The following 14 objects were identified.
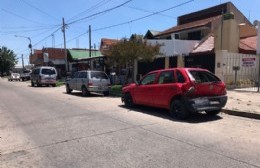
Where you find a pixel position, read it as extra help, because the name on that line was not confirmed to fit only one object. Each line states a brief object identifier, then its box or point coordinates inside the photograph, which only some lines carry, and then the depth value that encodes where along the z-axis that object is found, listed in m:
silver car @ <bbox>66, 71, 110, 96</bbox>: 11.98
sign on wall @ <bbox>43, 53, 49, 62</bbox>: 38.14
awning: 33.10
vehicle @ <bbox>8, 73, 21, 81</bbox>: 35.90
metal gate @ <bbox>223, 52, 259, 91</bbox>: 12.62
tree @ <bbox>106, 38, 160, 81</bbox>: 13.02
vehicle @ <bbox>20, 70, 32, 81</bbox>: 33.12
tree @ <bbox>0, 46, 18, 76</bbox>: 60.31
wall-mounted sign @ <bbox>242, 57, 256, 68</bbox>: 12.43
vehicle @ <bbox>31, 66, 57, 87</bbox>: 19.59
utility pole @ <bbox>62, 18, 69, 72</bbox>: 25.02
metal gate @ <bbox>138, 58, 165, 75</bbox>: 15.62
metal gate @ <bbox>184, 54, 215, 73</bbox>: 13.02
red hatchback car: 6.17
